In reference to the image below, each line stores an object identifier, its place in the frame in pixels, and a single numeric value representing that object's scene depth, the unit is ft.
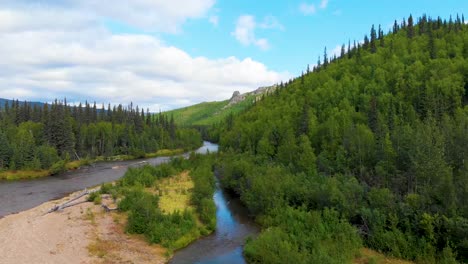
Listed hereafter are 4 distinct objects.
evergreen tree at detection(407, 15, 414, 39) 540.19
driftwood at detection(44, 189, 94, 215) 161.52
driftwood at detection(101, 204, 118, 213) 154.78
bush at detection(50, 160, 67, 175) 301.22
